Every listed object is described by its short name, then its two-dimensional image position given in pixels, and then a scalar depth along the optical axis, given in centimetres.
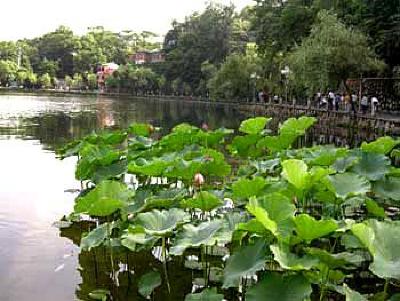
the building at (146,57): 8730
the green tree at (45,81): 8869
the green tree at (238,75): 4444
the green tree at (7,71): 8662
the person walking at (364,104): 2400
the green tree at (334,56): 2153
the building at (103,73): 8574
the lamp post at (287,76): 3169
